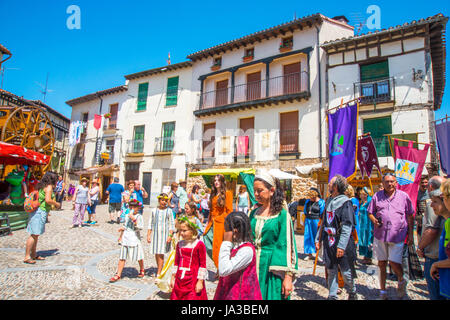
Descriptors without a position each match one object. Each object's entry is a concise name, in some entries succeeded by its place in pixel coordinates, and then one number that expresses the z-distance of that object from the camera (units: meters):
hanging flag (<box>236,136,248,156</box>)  16.48
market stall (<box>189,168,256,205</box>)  9.74
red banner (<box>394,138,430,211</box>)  5.95
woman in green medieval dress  2.13
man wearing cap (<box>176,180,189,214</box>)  9.04
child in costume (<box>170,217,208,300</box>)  2.51
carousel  8.19
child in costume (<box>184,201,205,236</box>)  4.42
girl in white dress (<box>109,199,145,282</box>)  4.29
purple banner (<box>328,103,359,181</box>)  5.99
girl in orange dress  4.47
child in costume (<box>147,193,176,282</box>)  4.40
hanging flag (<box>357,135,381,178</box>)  7.41
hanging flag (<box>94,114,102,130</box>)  22.02
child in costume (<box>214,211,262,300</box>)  1.98
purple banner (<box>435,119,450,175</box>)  6.74
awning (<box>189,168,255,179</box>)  10.67
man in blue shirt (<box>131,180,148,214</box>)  8.09
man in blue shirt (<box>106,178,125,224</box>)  10.09
